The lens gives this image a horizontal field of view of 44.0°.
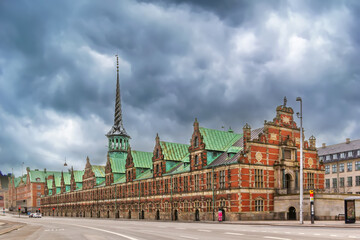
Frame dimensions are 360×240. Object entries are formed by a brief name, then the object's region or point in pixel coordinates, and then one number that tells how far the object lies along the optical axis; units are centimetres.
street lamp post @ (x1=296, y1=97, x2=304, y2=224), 4841
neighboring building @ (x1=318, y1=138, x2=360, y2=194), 10494
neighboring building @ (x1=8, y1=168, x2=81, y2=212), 19012
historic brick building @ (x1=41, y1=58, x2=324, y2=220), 6738
